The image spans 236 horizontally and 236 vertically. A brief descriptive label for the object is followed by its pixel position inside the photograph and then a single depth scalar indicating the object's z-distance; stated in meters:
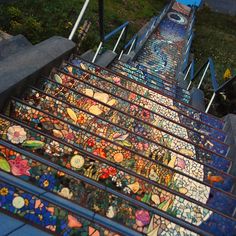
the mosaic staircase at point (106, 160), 1.56
